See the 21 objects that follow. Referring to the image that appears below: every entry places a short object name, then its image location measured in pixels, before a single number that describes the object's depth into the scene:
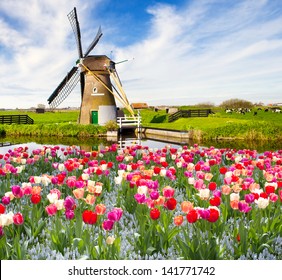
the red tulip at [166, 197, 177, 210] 3.86
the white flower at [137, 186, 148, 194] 4.44
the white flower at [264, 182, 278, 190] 4.82
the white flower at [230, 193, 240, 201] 4.25
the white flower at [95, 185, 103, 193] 4.60
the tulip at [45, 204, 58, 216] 3.83
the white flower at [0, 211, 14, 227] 3.55
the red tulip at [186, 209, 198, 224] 3.45
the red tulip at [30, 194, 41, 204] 4.23
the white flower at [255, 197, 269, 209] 4.04
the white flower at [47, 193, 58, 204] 4.29
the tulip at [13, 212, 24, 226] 3.64
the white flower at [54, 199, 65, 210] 4.14
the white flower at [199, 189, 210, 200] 4.46
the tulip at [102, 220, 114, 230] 3.33
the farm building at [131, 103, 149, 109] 89.75
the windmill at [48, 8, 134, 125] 33.62
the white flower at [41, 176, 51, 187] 5.51
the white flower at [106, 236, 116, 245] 3.34
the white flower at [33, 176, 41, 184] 5.52
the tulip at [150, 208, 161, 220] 3.56
